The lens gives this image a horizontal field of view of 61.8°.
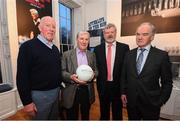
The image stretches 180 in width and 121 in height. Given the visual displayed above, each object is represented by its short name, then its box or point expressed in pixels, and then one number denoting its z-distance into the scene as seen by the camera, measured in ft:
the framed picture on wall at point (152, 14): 10.54
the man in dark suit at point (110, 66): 6.56
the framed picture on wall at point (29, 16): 9.57
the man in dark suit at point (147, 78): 4.79
